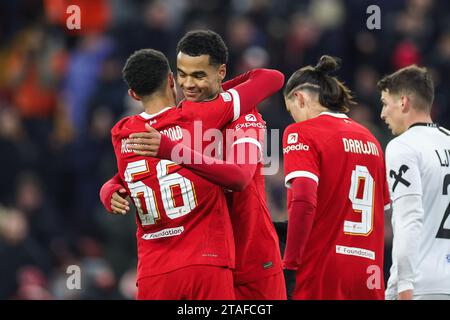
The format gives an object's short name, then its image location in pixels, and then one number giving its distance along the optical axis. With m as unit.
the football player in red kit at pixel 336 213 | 13.28
